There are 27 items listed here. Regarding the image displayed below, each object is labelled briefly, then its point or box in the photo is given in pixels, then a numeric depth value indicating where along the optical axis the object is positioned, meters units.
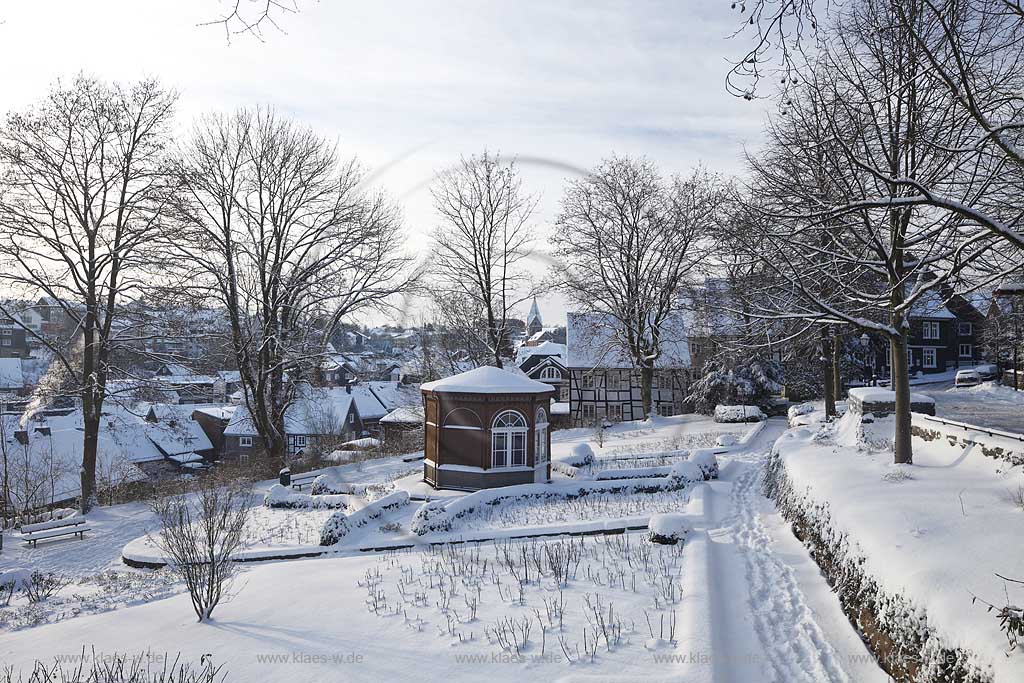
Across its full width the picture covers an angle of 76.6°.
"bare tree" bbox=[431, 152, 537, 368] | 32.81
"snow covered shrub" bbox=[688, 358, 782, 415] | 35.94
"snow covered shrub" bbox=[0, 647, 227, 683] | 5.39
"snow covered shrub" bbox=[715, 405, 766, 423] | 31.78
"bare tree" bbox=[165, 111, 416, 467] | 23.88
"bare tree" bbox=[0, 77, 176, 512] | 18.67
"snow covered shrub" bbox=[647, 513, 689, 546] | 11.24
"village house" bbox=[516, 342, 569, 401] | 47.03
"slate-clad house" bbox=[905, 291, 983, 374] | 49.53
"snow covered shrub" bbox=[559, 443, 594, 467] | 22.12
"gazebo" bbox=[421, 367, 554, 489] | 19.48
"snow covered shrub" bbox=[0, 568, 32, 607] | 11.61
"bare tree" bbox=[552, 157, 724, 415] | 32.84
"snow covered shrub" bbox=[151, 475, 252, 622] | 8.14
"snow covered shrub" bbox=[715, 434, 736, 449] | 24.14
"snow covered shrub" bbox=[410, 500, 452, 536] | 14.23
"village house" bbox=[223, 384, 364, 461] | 38.84
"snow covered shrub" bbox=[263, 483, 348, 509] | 17.89
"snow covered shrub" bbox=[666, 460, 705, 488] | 17.86
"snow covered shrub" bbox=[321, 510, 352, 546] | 13.71
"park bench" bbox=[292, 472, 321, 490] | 21.48
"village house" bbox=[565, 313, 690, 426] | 41.41
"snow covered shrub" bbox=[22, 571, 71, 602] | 11.17
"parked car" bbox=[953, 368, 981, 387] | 38.56
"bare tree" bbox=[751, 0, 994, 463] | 10.69
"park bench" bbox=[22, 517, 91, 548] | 16.16
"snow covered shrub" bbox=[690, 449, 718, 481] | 18.72
